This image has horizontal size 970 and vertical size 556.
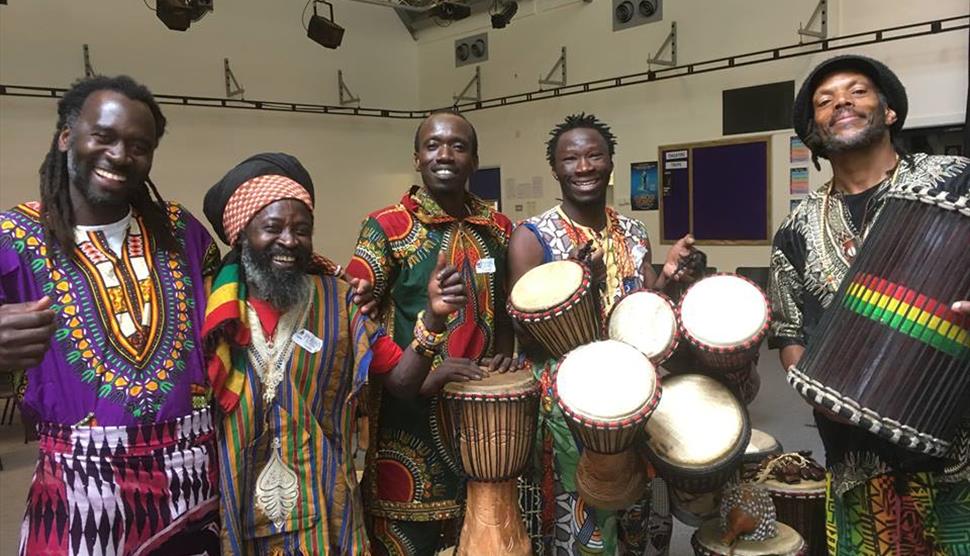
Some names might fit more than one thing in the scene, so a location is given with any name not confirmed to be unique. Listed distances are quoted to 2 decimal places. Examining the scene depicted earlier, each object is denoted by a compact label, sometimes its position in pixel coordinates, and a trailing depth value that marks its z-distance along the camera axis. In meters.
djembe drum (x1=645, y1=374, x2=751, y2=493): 1.89
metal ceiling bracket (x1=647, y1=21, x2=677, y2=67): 8.44
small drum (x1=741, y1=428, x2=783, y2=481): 2.55
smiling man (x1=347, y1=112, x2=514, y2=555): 2.30
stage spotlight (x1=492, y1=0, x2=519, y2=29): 9.23
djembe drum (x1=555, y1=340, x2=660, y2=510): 1.75
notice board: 7.98
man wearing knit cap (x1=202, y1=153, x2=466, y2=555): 1.75
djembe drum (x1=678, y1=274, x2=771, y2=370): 1.95
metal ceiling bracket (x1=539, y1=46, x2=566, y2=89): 9.66
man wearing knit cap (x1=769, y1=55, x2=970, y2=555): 1.85
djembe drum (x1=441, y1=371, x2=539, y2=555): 2.04
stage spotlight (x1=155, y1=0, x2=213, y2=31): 7.27
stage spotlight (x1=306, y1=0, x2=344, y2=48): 8.70
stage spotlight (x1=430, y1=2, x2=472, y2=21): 8.96
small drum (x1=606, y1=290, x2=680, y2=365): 2.03
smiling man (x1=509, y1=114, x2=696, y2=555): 2.12
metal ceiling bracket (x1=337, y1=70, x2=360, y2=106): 10.54
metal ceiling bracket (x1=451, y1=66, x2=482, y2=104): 10.77
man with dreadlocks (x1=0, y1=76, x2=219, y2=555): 1.61
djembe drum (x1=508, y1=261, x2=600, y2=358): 2.00
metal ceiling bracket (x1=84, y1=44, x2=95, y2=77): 8.36
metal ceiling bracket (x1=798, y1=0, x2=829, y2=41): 7.19
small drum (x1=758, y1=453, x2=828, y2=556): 2.53
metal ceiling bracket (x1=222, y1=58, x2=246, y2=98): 9.44
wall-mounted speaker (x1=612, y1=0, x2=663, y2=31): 8.63
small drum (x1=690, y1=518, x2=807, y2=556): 2.12
